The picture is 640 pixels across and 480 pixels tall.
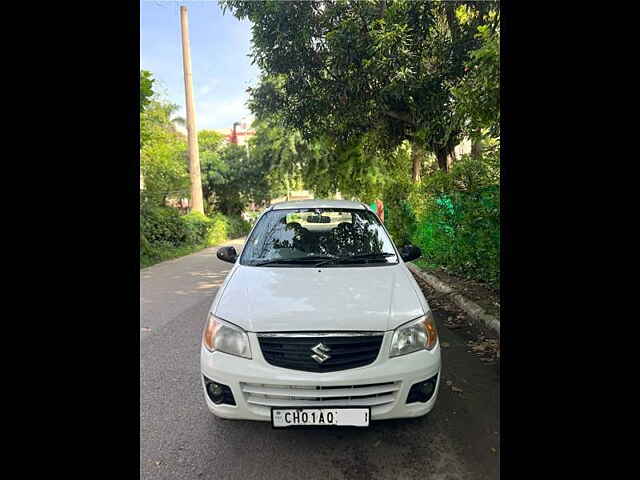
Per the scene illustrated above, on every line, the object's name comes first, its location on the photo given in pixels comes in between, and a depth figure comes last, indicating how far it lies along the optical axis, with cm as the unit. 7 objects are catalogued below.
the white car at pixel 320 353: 194
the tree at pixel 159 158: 1112
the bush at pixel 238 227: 1941
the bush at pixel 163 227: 1087
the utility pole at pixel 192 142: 1534
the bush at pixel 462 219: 455
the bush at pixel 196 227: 1324
